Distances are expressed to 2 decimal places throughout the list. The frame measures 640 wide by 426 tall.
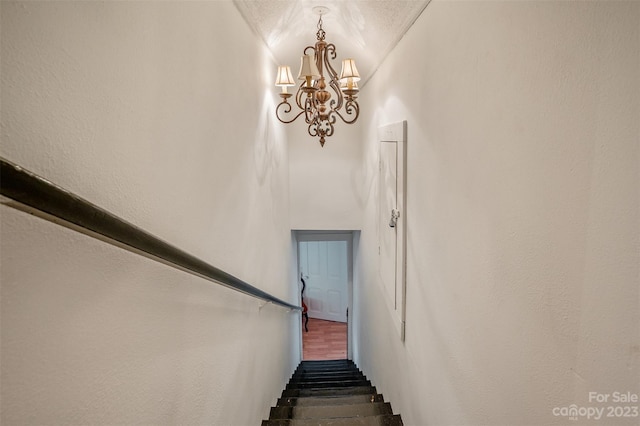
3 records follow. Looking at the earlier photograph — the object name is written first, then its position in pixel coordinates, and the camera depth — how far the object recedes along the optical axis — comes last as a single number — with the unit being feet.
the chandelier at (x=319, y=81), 7.57
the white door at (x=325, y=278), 22.34
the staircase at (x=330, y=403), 8.07
